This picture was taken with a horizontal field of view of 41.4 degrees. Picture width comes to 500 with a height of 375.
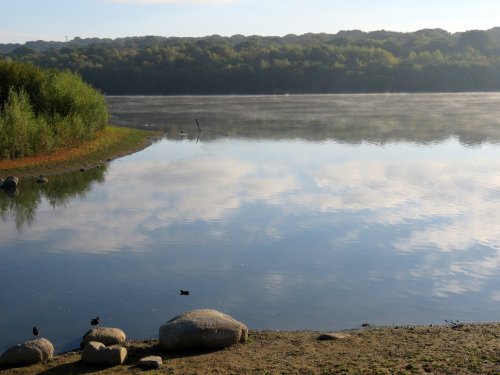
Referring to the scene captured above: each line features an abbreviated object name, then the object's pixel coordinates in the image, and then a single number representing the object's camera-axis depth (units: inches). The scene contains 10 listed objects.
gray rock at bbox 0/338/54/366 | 562.6
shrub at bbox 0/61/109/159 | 1756.9
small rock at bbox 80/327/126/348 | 597.0
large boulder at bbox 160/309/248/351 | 584.7
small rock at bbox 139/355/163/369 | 538.3
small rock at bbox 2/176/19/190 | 1469.0
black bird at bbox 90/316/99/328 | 657.7
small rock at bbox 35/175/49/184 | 1563.7
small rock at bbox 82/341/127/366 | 553.6
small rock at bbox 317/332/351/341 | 605.0
